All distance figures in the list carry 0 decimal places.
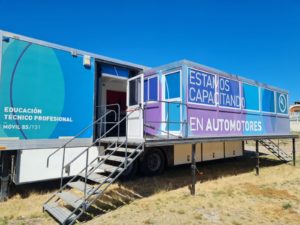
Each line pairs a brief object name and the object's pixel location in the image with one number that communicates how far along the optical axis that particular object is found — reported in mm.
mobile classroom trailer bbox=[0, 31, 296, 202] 6094
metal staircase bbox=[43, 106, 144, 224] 4898
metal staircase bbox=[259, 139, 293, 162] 12617
